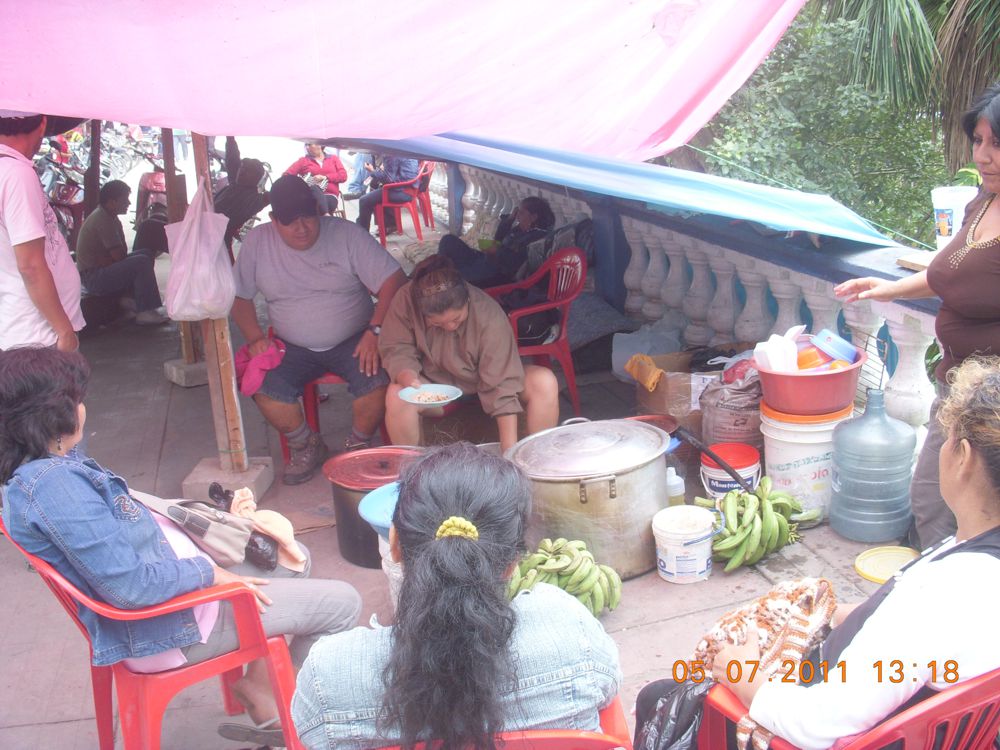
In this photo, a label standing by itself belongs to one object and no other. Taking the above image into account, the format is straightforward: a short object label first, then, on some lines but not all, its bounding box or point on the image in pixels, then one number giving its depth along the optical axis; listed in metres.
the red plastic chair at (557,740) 1.57
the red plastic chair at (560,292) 4.71
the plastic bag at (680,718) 1.79
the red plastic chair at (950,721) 1.41
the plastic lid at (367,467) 3.36
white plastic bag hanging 3.81
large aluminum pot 3.14
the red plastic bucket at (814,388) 3.29
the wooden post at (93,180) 8.27
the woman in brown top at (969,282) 2.41
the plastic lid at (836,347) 3.36
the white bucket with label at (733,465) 3.59
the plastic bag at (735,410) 3.70
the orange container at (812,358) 3.38
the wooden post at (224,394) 3.98
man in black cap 4.26
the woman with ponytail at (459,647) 1.50
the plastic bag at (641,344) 5.00
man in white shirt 3.27
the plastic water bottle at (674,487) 3.52
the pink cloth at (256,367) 4.22
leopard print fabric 1.79
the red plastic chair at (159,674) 2.03
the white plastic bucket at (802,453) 3.39
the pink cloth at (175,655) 2.16
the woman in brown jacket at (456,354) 3.83
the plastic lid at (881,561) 3.11
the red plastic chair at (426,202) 11.02
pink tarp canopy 2.59
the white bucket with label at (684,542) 3.16
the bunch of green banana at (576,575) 2.95
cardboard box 4.02
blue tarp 3.43
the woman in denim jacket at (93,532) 1.96
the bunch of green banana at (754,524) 3.25
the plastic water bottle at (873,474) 3.24
